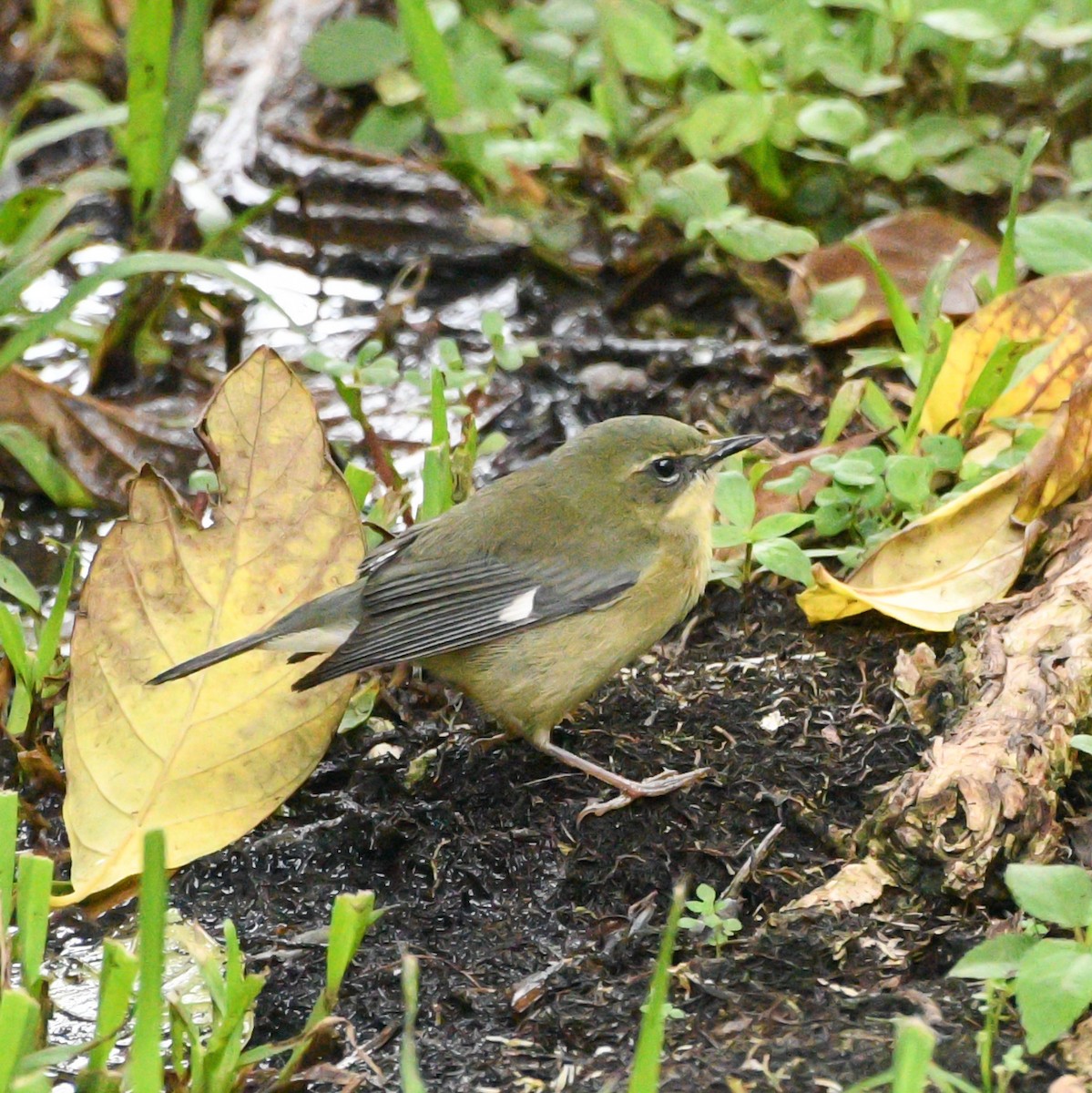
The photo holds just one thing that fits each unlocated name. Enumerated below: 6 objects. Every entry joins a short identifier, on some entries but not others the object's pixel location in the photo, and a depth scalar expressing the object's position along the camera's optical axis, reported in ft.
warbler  26.25
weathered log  21.07
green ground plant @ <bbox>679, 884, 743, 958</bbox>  21.22
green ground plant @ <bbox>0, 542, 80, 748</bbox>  26.20
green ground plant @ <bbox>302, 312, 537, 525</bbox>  29.19
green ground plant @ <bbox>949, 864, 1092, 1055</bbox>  17.42
